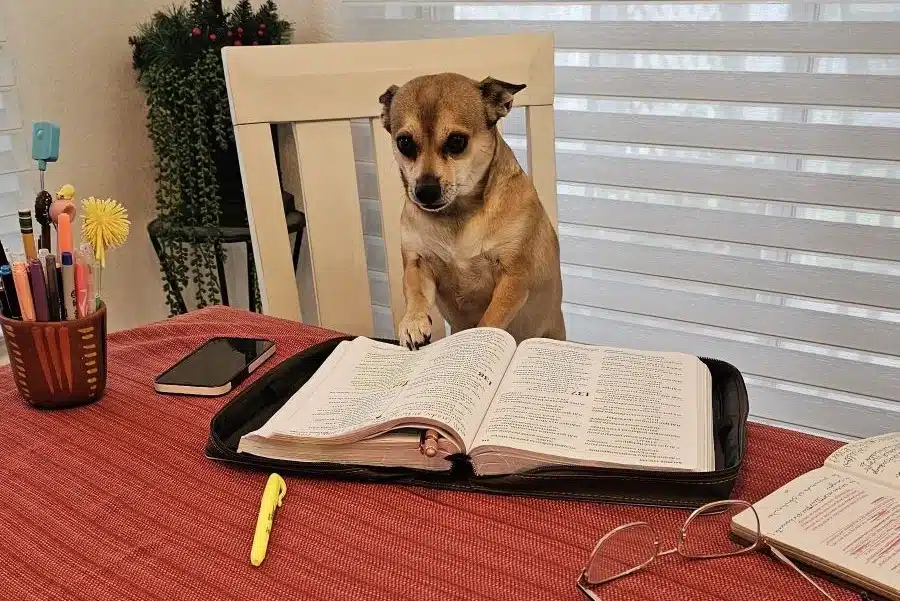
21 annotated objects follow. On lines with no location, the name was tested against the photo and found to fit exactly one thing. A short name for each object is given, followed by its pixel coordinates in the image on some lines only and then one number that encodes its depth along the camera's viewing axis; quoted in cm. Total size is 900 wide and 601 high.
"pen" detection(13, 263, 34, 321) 94
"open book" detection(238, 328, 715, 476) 79
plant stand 202
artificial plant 191
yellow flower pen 96
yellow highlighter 70
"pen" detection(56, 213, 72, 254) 93
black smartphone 102
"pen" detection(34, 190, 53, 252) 97
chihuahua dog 122
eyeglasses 66
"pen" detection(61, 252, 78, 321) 95
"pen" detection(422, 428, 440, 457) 79
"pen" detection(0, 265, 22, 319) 95
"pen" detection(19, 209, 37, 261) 95
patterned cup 96
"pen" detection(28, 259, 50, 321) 94
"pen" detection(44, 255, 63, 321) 95
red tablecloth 67
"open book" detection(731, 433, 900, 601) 64
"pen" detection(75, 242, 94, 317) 97
